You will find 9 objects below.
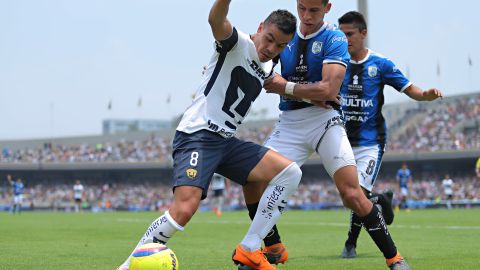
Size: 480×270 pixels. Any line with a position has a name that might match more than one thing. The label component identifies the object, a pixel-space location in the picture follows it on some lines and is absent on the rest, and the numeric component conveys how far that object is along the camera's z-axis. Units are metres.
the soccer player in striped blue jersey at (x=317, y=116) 6.95
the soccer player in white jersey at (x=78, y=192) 46.45
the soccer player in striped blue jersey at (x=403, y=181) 35.22
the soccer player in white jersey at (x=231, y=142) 5.94
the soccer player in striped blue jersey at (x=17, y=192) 41.91
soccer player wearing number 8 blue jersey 8.88
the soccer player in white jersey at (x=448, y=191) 39.31
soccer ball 5.63
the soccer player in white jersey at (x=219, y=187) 31.66
